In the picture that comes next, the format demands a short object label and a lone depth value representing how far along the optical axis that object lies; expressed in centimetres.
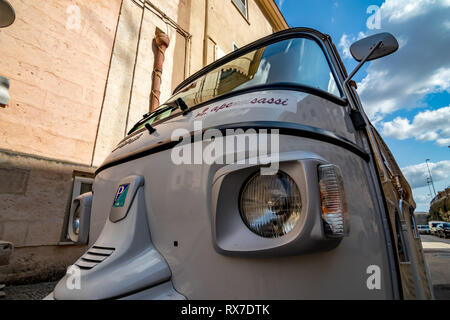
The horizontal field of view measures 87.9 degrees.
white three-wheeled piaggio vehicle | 83
